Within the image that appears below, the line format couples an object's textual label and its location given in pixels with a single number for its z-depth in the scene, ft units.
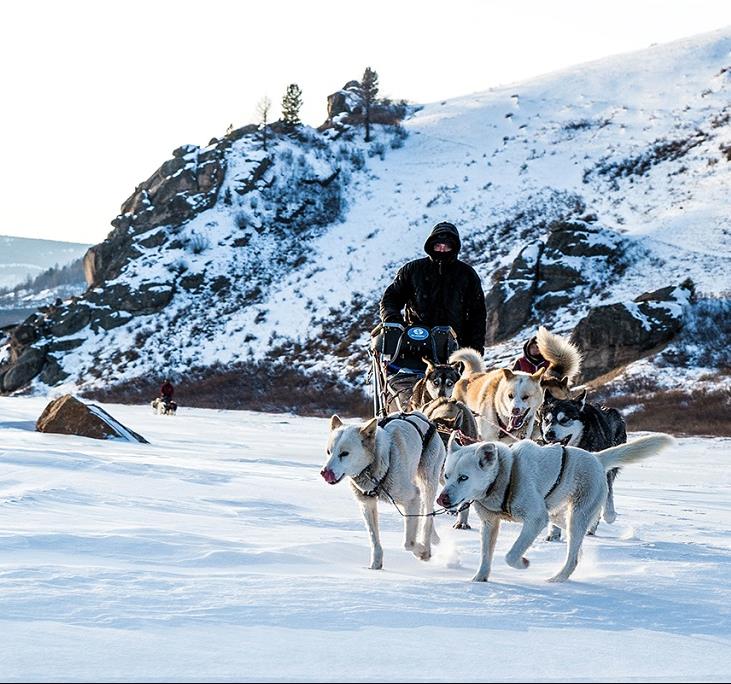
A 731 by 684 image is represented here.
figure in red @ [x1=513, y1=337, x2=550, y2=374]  31.94
